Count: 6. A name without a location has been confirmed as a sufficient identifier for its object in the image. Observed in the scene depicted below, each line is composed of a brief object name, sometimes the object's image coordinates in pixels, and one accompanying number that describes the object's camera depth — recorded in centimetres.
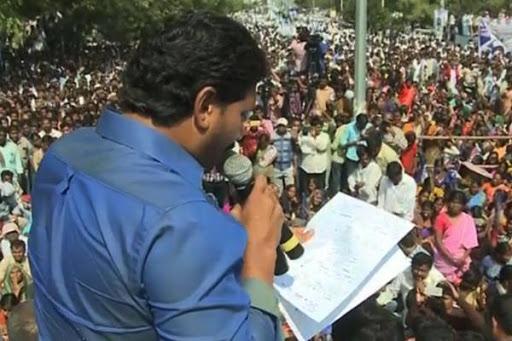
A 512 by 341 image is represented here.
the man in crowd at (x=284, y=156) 1045
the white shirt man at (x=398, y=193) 753
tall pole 972
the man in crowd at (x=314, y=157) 1039
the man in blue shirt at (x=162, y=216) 111
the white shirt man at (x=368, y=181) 846
